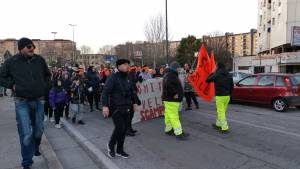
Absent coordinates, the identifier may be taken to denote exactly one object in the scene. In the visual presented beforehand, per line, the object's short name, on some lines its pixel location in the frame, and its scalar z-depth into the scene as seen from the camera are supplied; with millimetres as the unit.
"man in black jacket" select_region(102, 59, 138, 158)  4161
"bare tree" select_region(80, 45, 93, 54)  74309
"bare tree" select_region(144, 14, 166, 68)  29432
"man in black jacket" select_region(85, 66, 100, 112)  9101
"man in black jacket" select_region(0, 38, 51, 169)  3412
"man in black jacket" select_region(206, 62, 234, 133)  5772
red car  8492
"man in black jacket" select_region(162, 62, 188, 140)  5273
